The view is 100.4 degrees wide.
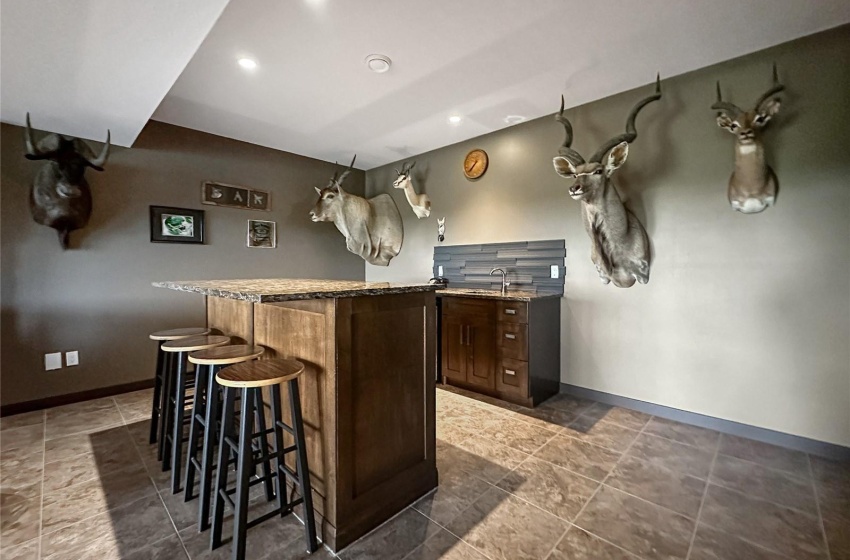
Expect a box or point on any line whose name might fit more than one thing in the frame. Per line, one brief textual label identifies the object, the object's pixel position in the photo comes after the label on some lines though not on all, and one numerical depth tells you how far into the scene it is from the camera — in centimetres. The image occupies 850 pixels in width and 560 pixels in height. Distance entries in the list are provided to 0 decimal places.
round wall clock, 399
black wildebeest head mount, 288
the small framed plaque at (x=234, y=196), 394
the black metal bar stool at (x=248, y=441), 137
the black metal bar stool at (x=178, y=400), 189
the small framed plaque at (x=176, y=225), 360
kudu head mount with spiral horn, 269
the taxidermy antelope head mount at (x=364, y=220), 434
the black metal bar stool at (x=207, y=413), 160
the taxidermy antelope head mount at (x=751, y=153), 231
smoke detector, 250
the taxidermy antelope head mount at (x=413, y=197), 430
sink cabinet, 307
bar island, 150
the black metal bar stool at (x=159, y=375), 235
